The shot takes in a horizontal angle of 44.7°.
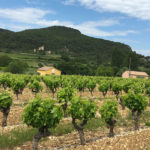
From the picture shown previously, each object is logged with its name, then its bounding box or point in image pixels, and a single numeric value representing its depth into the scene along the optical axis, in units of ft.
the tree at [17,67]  250.64
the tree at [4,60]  299.99
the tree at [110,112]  31.92
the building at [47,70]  244.42
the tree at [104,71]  265.81
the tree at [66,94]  43.50
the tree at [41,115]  23.82
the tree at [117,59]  348.32
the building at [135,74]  256.66
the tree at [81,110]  27.80
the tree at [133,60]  311.76
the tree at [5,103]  35.78
